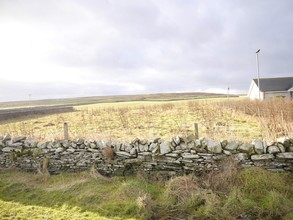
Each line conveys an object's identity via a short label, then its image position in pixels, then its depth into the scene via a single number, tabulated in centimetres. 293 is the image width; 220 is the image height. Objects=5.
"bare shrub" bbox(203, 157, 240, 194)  517
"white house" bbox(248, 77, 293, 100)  3528
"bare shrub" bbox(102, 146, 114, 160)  681
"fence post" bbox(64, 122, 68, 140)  821
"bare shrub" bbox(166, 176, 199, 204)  500
